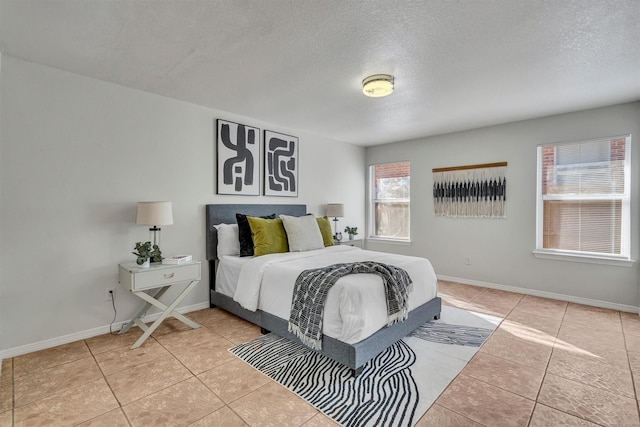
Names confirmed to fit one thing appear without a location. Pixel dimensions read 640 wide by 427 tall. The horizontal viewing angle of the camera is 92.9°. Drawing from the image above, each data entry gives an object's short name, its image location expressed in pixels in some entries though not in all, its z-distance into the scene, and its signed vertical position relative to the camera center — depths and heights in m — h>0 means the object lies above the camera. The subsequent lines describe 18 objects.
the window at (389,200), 5.55 +0.17
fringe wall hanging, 4.42 +0.29
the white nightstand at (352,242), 4.85 -0.54
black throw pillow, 3.54 -0.32
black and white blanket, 2.32 -0.69
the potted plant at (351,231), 5.21 -0.37
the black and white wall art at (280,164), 4.25 +0.65
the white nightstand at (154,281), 2.62 -0.65
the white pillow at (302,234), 3.62 -0.30
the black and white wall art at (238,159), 3.75 +0.65
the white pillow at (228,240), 3.58 -0.36
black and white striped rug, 1.83 -1.20
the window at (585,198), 3.61 +0.14
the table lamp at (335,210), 4.95 -0.01
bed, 2.20 -0.81
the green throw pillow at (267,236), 3.45 -0.32
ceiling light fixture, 2.69 +1.12
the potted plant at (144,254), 2.74 -0.41
